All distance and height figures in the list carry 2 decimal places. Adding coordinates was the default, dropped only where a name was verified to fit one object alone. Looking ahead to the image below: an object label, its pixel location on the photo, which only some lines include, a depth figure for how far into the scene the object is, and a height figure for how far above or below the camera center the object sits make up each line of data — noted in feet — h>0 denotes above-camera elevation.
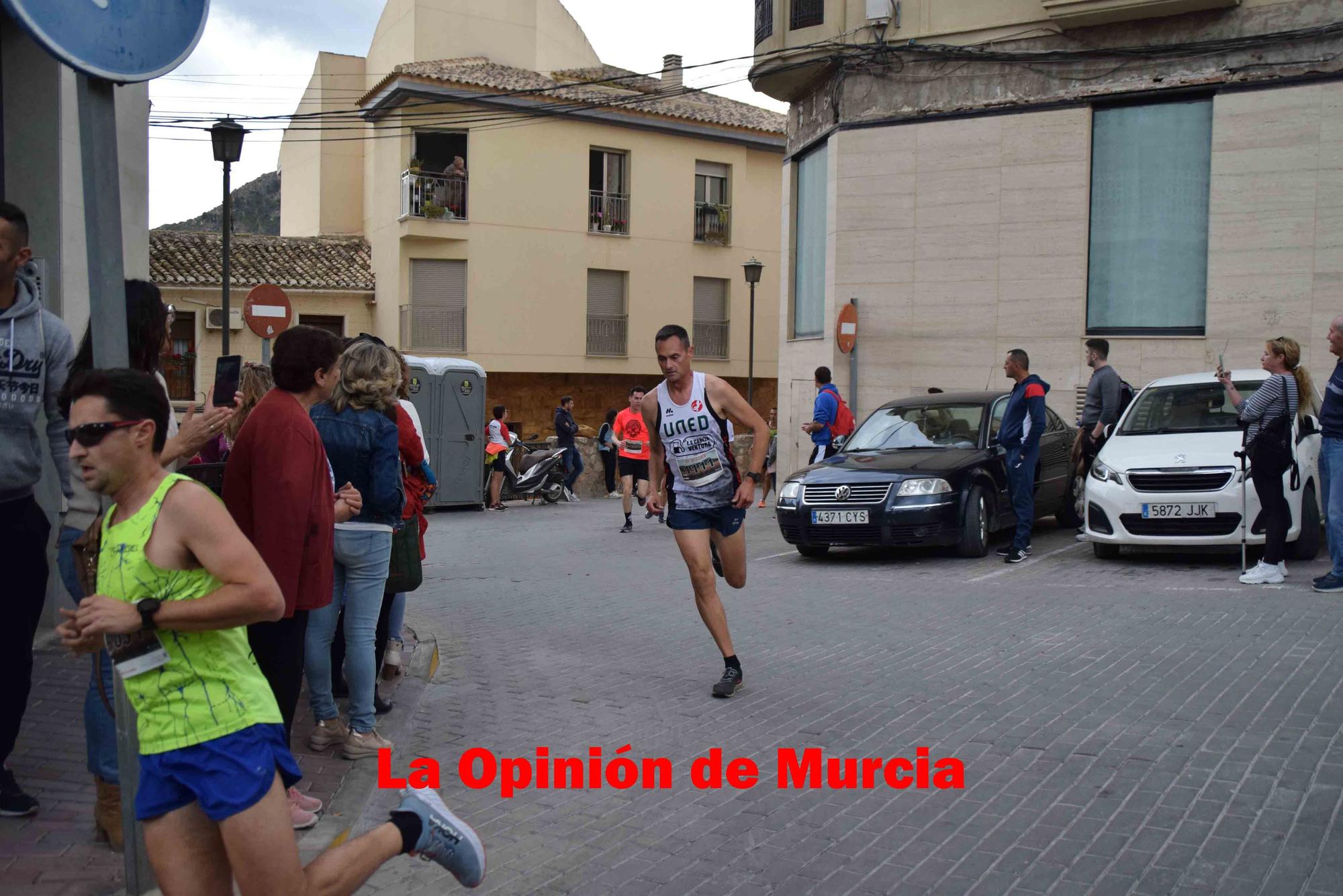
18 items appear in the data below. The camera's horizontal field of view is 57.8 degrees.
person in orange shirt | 57.62 -4.44
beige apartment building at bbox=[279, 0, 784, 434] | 108.37 +14.35
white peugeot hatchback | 34.22 -3.73
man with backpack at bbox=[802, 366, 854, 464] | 52.85 -2.87
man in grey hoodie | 14.42 -1.33
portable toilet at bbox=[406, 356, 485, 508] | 65.10 -3.95
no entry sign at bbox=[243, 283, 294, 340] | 47.98 +1.45
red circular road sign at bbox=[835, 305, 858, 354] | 62.18 +1.37
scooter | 72.54 -7.53
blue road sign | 11.16 +2.99
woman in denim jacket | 18.06 -2.44
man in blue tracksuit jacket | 37.91 -2.44
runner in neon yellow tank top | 9.13 -2.35
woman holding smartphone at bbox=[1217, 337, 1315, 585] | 31.37 -2.09
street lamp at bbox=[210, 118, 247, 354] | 52.37 +8.88
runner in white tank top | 22.12 -2.21
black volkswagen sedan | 37.58 -4.14
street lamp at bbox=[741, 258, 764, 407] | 85.25 +5.81
